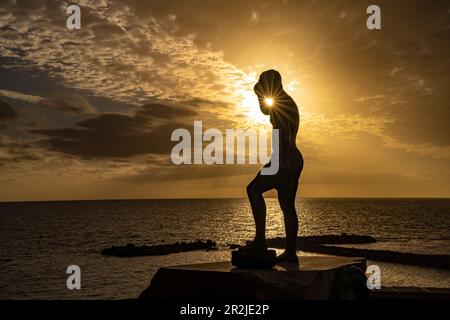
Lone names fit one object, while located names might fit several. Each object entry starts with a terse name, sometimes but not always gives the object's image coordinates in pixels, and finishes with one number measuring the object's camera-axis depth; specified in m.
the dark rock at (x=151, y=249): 51.19
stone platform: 8.97
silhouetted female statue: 10.85
